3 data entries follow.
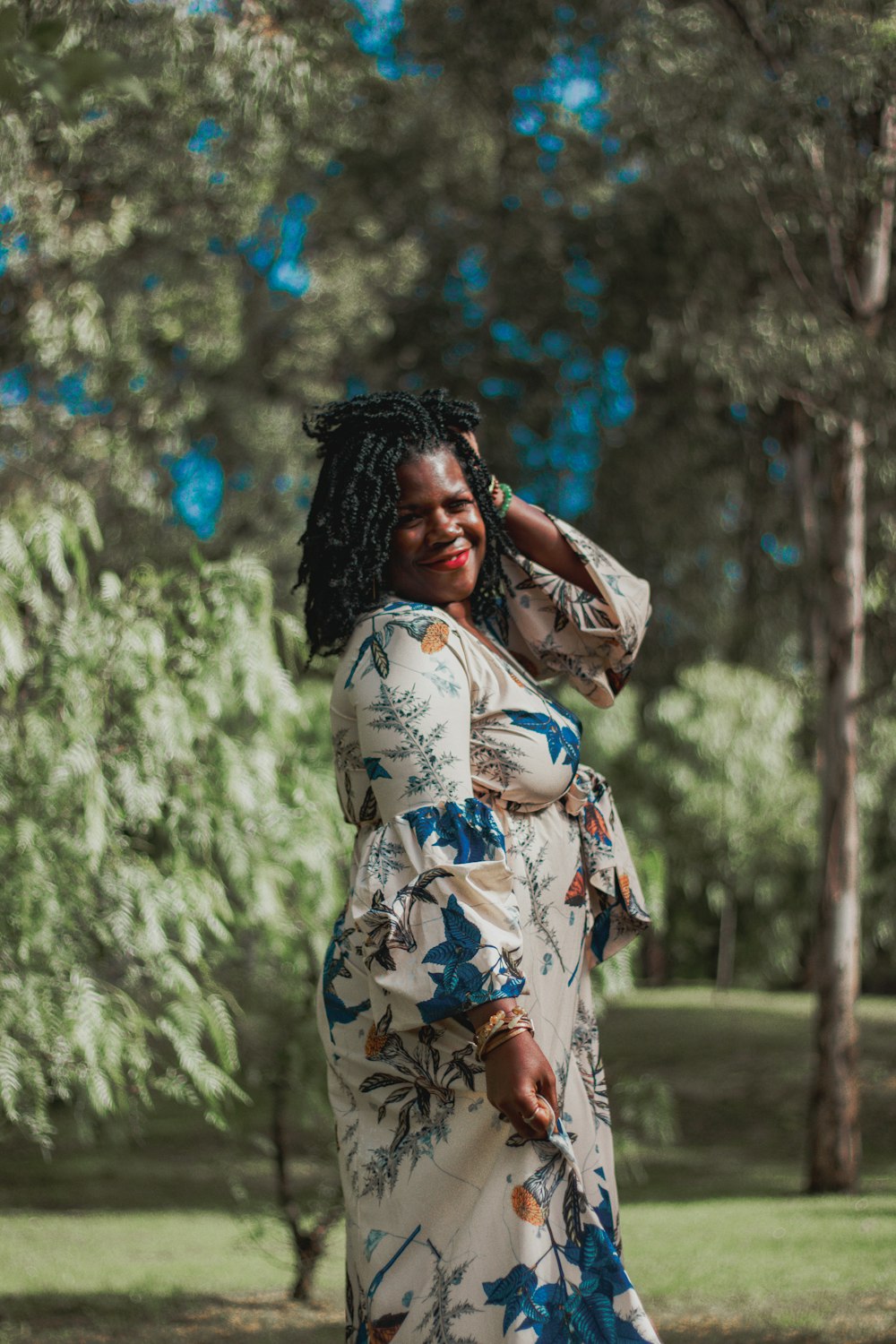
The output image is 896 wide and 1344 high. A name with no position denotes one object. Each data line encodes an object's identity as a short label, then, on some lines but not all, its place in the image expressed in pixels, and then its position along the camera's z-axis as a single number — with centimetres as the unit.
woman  205
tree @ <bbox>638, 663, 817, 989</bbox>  1775
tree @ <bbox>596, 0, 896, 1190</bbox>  826
